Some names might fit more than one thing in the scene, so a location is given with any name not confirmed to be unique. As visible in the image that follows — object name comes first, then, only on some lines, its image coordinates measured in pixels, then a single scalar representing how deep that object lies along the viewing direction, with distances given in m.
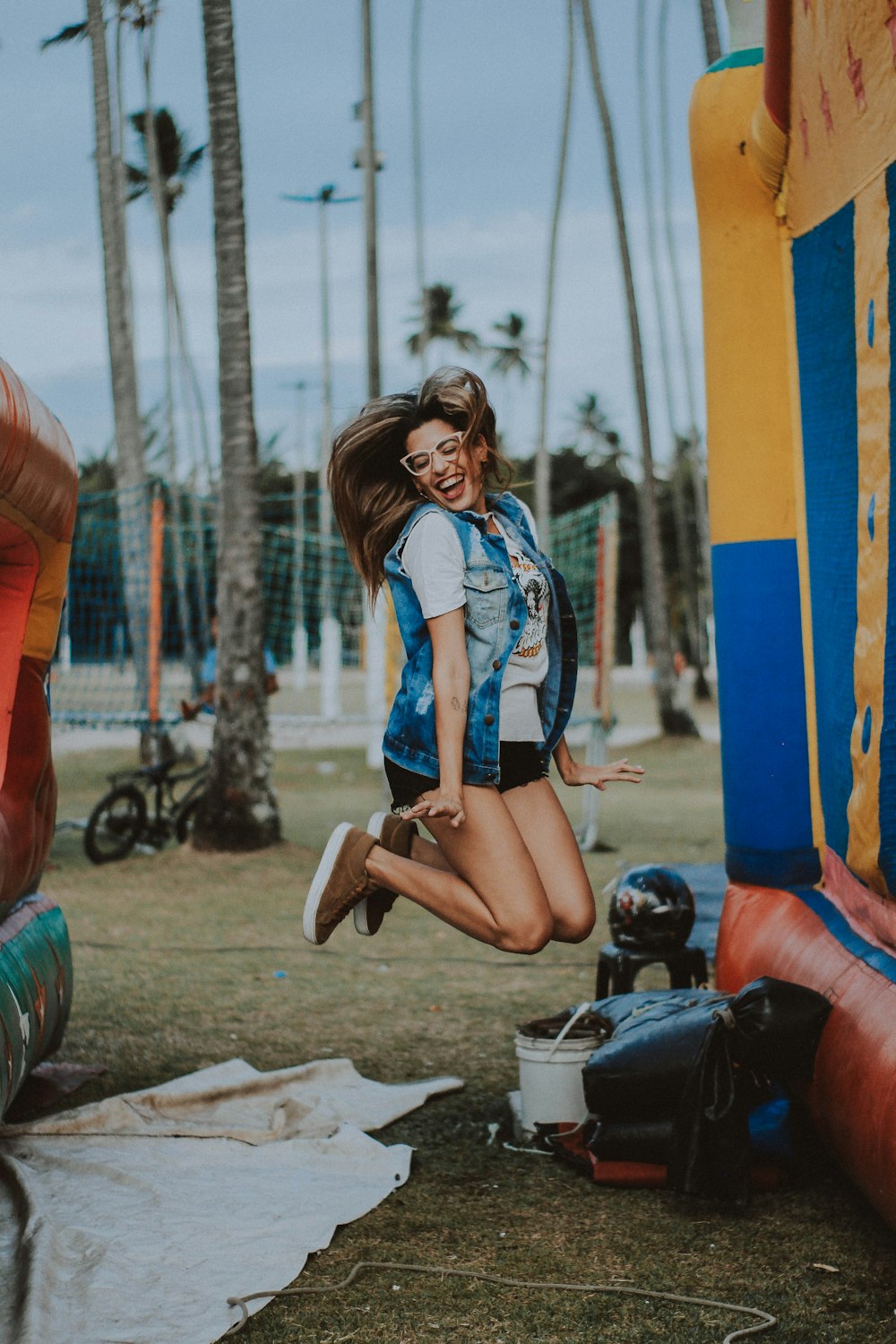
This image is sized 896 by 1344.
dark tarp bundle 3.67
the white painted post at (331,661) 21.73
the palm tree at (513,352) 62.81
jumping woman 3.57
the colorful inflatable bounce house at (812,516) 3.54
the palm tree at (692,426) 25.31
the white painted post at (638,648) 44.84
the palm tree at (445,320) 56.97
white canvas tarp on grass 3.17
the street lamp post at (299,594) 19.55
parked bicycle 10.25
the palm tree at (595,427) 73.44
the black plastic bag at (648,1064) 3.75
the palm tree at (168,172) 29.35
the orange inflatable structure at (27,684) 3.74
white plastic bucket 4.18
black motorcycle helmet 4.80
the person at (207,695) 10.23
